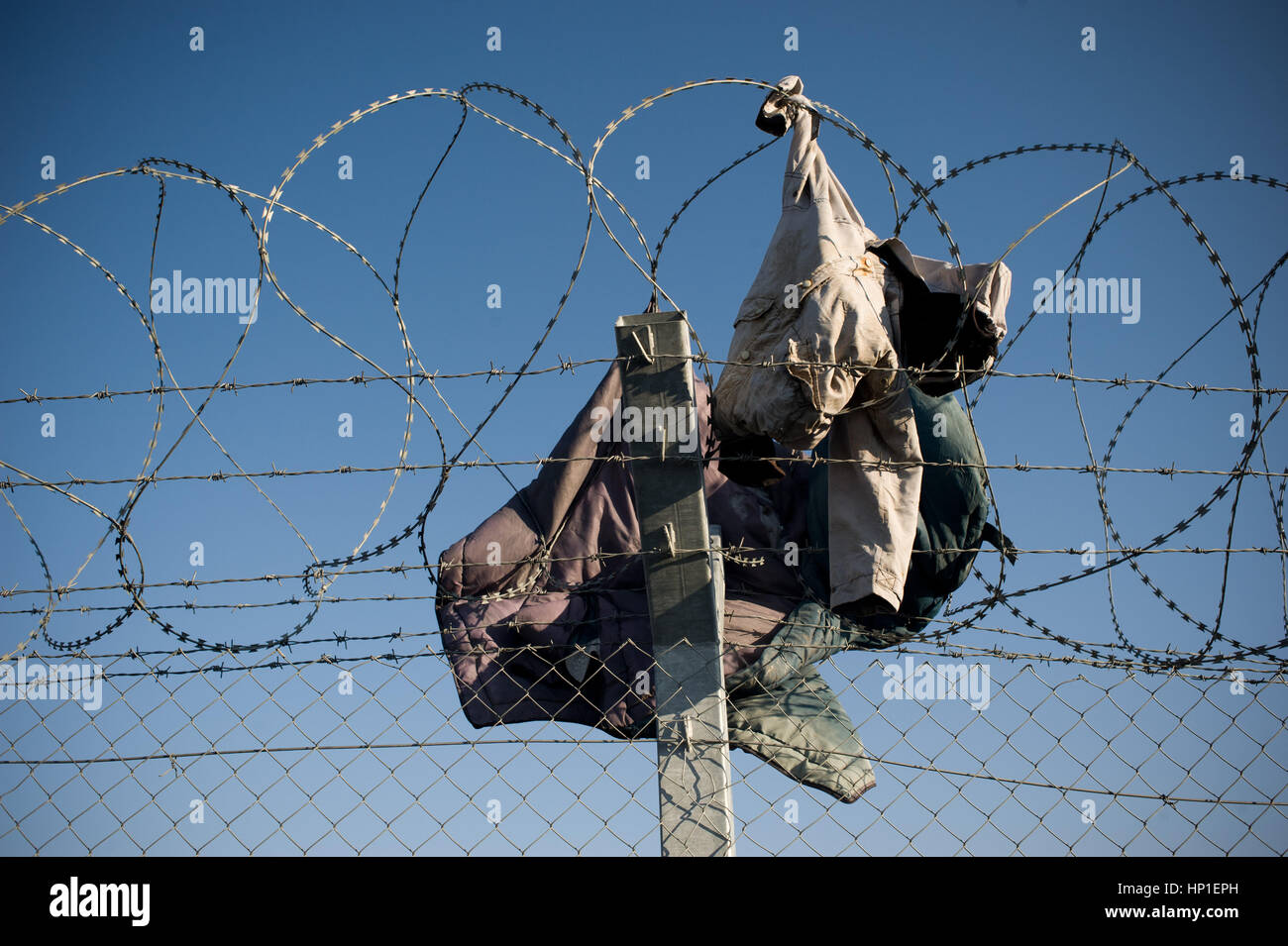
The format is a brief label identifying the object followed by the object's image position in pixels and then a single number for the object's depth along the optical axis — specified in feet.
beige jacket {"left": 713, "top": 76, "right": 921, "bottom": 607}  13.65
